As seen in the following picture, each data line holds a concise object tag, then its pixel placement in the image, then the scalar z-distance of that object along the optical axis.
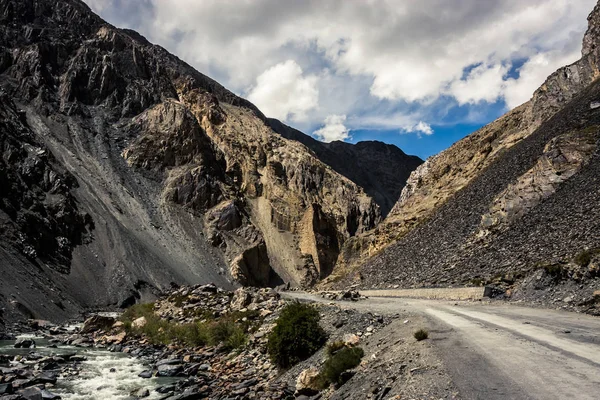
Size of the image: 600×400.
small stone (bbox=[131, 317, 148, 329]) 33.91
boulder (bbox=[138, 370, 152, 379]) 21.70
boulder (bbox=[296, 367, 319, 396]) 14.20
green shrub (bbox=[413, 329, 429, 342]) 12.86
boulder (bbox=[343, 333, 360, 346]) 16.17
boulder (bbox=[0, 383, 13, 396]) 17.26
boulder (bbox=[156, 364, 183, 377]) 21.84
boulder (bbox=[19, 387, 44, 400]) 16.70
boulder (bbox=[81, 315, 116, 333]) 36.03
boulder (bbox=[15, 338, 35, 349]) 28.43
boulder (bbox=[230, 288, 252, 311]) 31.45
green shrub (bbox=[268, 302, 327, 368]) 18.20
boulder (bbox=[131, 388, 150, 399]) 18.34
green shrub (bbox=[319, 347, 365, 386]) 13.37
